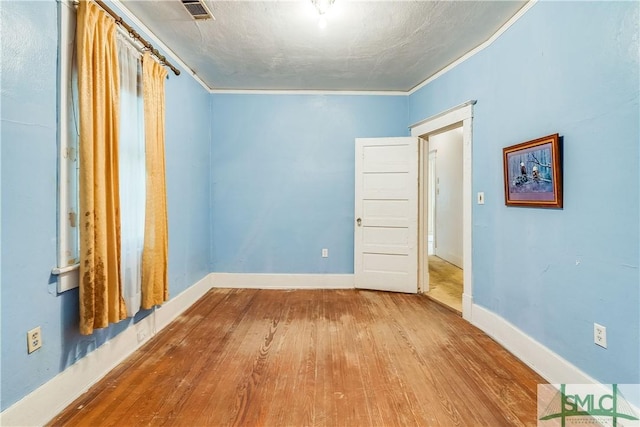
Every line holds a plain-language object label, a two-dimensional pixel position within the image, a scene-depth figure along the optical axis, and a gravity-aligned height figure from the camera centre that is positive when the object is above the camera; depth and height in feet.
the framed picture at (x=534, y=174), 6.07 +0.89
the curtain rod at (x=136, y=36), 5.93 +4.42
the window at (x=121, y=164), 5.34 +1.07
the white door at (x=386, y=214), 11.99 -0.14
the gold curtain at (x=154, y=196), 7.38 +0.44
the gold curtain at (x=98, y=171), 5.43 +0.83
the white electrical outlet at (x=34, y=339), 4.76 -2.20
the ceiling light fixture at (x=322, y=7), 6.81 +5.06
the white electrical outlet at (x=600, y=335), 5.17 -2.34
